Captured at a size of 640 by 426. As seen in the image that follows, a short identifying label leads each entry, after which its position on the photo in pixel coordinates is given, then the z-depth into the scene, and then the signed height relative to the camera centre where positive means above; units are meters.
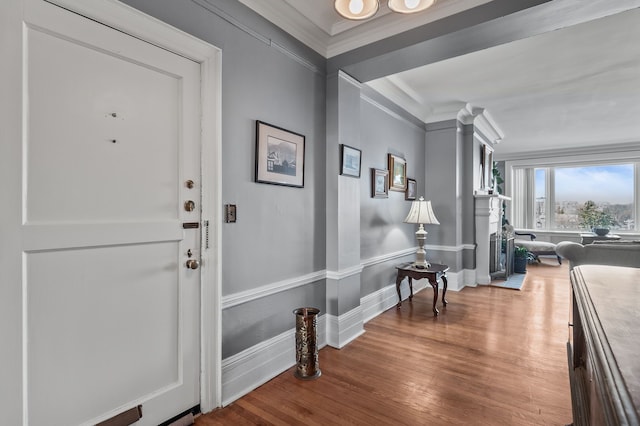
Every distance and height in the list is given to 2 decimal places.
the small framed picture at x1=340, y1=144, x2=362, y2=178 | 2.75 +0.47
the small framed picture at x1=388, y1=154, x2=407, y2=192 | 3.98 +0.52
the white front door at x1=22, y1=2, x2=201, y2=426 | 1.31 -0.04
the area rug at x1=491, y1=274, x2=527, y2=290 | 4.80 -1.03
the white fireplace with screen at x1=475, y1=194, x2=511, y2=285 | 4.95 -0.29
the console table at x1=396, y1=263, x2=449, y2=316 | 3.55 -0.65
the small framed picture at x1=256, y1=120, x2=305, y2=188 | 2.18 +0.42
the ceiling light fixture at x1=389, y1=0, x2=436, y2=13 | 1.69 +1.10
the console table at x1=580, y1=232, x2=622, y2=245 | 4.14 -0.31
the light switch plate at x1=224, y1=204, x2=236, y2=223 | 1.97 +0.01
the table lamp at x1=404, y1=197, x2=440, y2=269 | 3.70 -0.05
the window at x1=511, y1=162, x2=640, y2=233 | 7.43 +0.46
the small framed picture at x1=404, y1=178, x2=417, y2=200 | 4.40 +0.33
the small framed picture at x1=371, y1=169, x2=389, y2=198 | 3.63 +0.36
